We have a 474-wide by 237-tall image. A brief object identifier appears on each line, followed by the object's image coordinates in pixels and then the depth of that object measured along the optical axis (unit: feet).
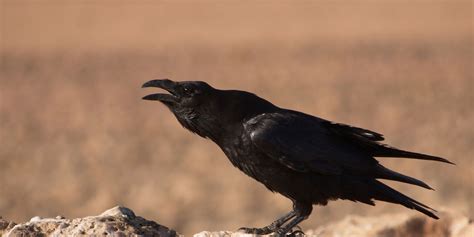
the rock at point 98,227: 34.68
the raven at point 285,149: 40.09
